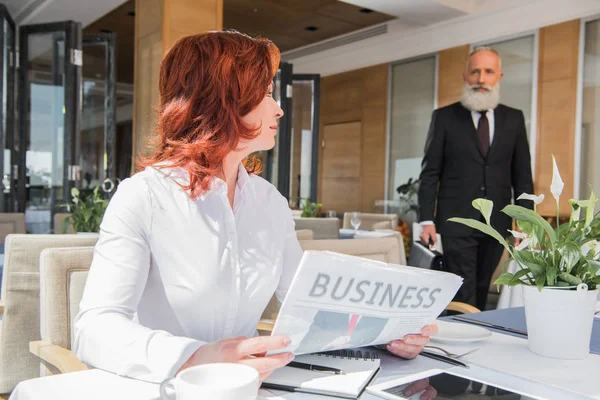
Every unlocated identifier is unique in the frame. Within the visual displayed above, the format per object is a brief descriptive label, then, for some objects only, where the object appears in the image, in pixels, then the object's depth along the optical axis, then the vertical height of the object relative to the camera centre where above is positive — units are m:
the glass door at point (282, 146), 6.30 +0.40
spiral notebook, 0.74 -0.27
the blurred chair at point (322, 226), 4.18 -0.32
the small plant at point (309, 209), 4.86 -0.23
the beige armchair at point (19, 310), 1.54 -0.37
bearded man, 2.64 +0.09
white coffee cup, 0.57 -0.22
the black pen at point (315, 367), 0.81 -0.27
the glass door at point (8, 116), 5.28 +0.56
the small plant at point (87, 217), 2.79 -0.20
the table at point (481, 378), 0.72 -0.28
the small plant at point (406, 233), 6.99 -0.60
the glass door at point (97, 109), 5.90 +0.87
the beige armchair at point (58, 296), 1.36 -0.30
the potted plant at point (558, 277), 0.97 -0.15
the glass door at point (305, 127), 6.59 +0.65
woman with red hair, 0.91 -0.08
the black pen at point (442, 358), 0.91 -0.29
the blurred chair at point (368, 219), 5.49 -0.35
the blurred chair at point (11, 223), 3.31 -0.29
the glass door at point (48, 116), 5.23 +0.57
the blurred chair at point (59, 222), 3.44 -0.29
